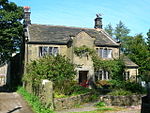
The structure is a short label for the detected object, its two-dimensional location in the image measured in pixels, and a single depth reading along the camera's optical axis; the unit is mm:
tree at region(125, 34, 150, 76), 41834
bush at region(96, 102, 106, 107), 17127
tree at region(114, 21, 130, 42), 86831
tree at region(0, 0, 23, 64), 26641
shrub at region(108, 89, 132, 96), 18475
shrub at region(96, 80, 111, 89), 29966
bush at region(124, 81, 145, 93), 20086
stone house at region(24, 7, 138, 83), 28938
